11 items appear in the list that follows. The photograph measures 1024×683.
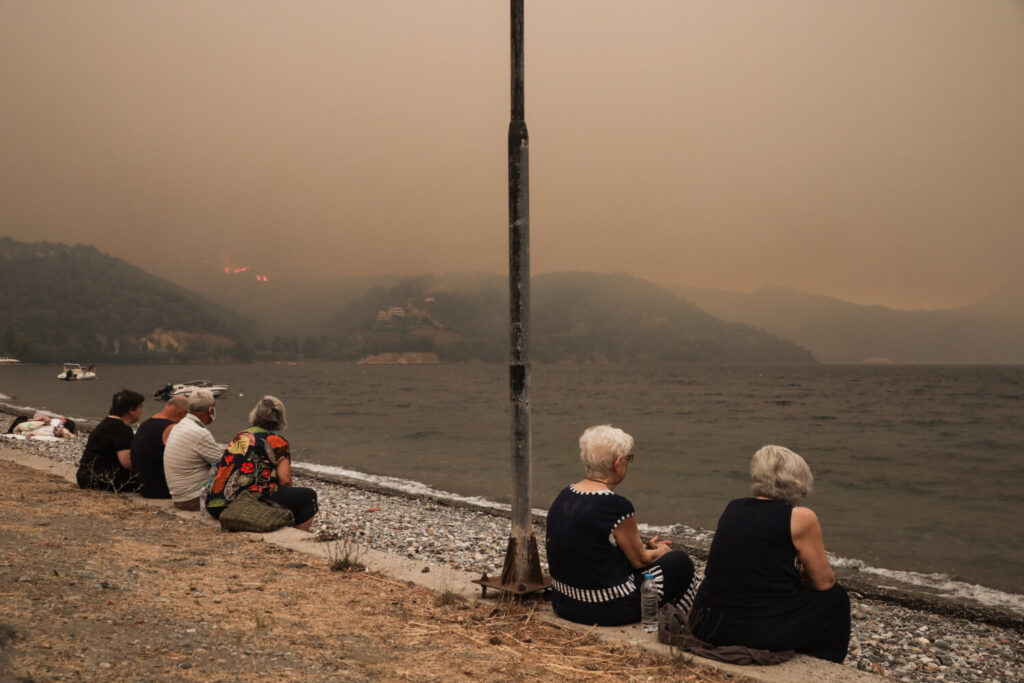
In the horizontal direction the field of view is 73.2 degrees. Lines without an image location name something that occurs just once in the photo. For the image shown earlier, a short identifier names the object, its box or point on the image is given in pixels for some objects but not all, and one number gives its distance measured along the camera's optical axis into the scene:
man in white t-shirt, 8.12
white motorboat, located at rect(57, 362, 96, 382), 105.81
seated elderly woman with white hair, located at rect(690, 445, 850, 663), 4.01
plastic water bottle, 4.56
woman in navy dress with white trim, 4.54
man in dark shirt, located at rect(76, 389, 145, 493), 9.02
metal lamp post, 5.34
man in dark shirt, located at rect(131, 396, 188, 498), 8.58
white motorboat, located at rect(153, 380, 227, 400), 69.72
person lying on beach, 19.06
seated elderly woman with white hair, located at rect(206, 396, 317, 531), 7.26
